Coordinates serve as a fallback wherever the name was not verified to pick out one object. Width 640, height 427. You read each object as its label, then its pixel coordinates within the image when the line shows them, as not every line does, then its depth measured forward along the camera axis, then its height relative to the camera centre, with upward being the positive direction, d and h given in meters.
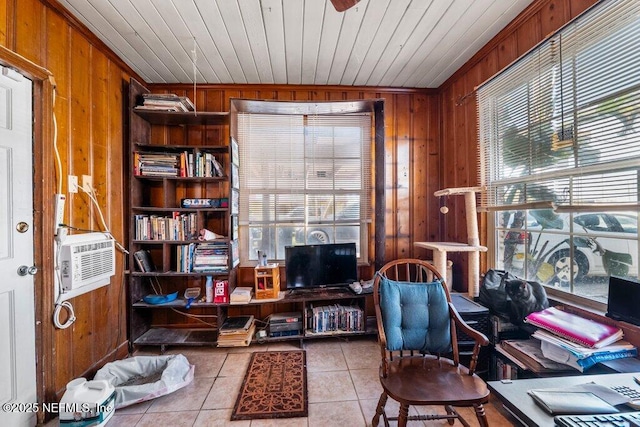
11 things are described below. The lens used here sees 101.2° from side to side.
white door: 1.49 -0.20
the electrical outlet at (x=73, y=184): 1.90 +0.24
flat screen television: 2.65 -0.53
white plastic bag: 1.78 -1.20
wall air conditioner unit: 1.77 -0.33
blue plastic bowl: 2.47 -0.79
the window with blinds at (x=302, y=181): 2.91 +0.37
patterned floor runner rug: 1.71 -1.28
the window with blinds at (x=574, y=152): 1.36 +0.36
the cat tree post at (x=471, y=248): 2.21 -0.30
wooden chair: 1.36 -0.77
